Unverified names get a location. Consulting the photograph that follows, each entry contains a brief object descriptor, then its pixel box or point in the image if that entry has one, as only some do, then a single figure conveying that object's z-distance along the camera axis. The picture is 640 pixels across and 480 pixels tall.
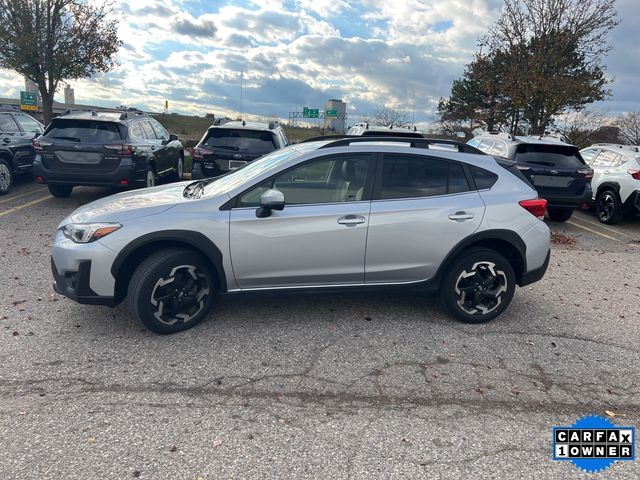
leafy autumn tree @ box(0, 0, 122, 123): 11.80
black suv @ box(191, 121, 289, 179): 7.87
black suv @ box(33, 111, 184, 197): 7.87
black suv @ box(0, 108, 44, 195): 9.06
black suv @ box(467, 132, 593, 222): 8.75
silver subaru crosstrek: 3.74
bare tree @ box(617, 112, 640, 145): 25.34
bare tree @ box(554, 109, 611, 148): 21.92
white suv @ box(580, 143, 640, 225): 9.42
